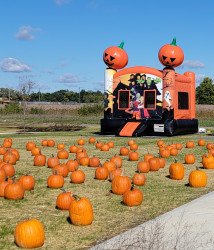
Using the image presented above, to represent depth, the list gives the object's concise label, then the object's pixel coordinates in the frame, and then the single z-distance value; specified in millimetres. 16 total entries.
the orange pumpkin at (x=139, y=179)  7032
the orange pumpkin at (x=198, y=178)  6985
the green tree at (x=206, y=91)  68350
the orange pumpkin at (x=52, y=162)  8830
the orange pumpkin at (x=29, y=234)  4007
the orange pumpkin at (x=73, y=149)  11725
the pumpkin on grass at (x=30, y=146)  11995
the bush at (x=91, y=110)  42922
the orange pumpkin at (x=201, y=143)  13551
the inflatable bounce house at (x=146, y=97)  17297
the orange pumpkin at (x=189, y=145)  13051
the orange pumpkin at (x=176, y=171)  7700
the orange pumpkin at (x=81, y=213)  4728
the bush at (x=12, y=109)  45947
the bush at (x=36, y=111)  47608
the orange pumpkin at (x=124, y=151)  11152
